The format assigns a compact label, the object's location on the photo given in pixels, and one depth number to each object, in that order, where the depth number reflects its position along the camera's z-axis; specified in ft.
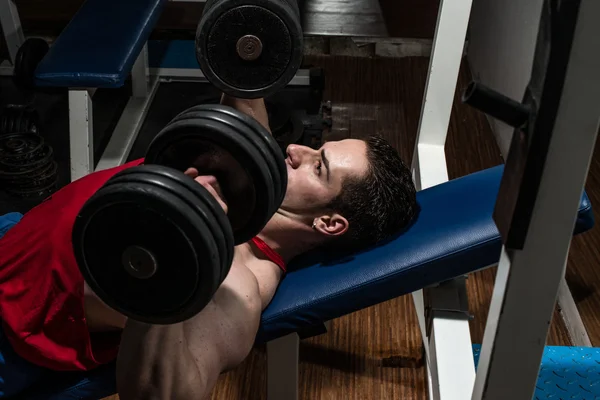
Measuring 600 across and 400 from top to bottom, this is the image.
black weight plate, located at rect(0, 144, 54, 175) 8.87
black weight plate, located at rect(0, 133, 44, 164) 8.94
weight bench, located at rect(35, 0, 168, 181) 7.38
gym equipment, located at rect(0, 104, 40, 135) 9.53
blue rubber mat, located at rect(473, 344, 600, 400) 5.16
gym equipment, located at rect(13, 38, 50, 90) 9.86
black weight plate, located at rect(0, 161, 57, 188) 8.89
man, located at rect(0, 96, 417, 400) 3.60
